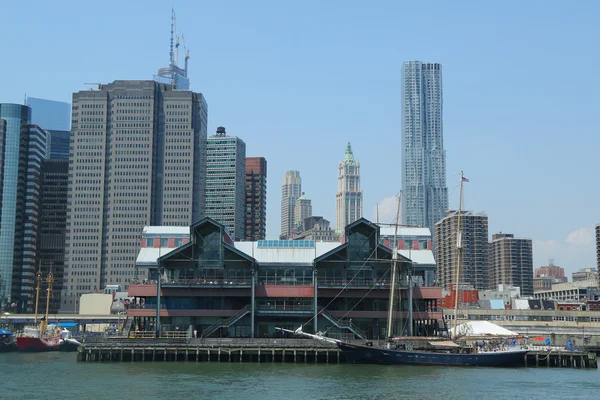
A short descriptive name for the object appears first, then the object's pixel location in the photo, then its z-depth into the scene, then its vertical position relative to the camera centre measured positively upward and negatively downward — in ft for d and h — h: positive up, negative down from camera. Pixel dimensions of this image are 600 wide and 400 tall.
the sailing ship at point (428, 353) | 333.42 -16.31
